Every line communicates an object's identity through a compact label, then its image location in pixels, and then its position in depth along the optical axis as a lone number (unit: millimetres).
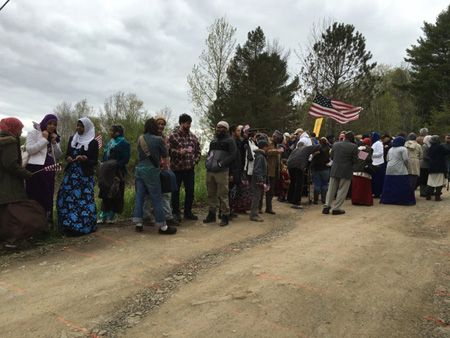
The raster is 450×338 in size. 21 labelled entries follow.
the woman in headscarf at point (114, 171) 5752
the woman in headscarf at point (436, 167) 9711
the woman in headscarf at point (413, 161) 9805
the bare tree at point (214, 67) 25891
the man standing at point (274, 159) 8172
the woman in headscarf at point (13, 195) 4773
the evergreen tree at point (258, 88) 24797
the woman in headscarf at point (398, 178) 9031
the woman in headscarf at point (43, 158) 5312
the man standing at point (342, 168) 7812
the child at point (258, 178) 6953
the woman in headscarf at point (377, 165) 9742
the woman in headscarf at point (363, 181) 8945
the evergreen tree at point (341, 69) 20797
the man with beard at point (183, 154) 6547
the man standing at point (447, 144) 9830
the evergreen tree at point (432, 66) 28453
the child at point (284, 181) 9281
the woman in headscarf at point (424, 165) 10297
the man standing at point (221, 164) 6328
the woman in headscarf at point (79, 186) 5520
